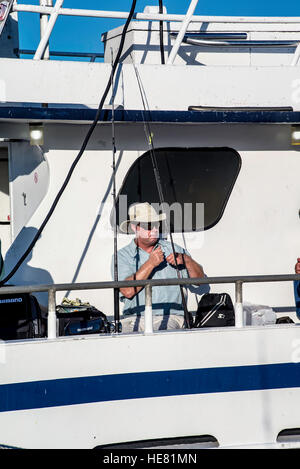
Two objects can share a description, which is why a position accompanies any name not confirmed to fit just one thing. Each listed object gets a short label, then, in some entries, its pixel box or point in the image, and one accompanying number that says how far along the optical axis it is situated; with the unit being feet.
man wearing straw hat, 32.19
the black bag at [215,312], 30.78
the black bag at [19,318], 28.74
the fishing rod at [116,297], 28.91
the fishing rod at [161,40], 38.20
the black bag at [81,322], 30.45
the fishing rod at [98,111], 29.99
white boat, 29.32
